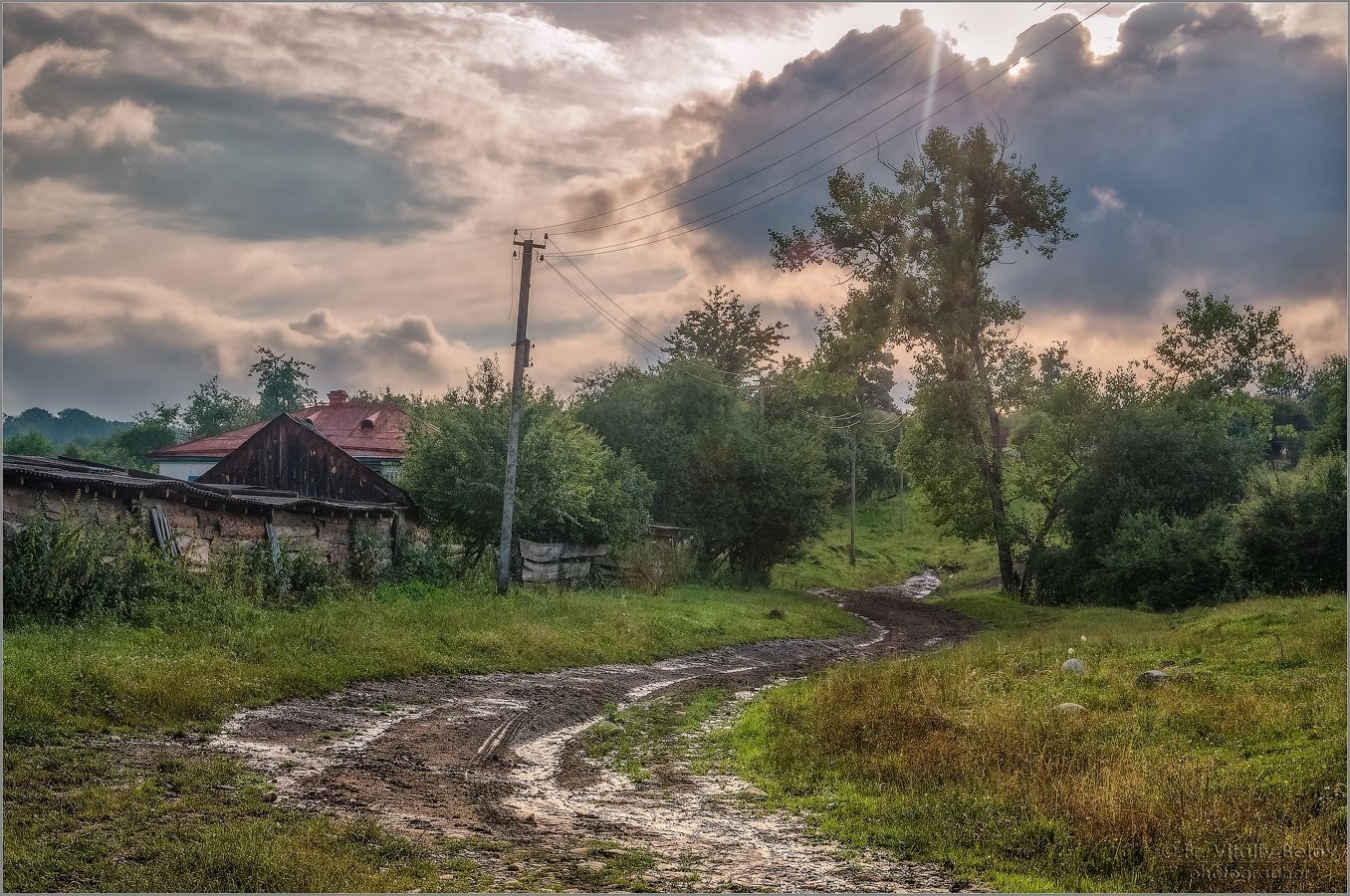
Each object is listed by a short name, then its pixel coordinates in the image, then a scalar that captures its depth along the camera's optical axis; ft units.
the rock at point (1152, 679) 47.37
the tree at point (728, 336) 237.86
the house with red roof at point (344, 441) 171.73
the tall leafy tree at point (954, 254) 125.49
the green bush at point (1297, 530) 96.43
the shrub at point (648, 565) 103.24
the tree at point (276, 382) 322.10
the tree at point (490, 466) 89.86
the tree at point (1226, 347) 113.29
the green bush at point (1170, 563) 107.24
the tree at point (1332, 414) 122.11
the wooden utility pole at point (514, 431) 80.33
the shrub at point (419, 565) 85.66
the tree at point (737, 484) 133.28
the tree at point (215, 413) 302.66
